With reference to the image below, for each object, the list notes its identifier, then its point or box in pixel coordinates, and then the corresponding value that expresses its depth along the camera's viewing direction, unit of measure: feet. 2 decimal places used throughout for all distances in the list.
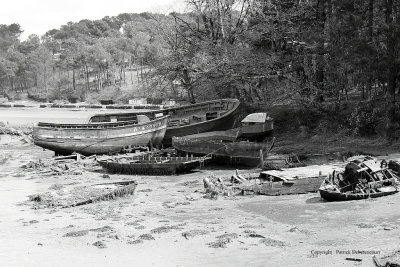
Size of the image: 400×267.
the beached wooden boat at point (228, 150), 82.64
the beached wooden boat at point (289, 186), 63.05
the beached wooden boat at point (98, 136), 103.04
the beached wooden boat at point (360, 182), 58.44
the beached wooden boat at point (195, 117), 108.27
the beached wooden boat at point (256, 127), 98.12
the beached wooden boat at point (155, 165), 81.10
